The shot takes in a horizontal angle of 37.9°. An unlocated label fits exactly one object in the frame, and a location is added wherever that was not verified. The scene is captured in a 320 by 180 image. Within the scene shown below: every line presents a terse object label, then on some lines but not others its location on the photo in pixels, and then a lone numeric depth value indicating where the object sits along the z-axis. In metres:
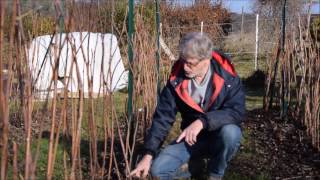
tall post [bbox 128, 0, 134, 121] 3.09
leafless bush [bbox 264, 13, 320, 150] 3.53
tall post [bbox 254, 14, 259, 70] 8.93
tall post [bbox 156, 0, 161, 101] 3.65
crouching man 2.45
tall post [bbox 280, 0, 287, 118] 4.23
